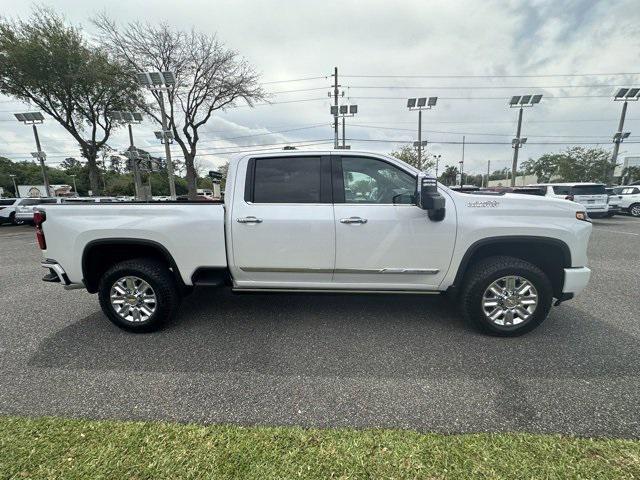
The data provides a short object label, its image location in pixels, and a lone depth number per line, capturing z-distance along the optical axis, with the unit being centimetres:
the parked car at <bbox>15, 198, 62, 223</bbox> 1703
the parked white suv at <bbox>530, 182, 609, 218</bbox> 1302
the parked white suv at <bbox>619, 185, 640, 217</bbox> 1603
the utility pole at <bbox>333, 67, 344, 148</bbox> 2516
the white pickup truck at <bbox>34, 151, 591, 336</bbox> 318
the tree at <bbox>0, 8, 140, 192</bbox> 1680
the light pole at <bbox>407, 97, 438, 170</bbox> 2608
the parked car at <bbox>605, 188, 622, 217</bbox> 1457
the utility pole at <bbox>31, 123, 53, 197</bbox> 2375
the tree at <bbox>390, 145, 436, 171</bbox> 4001
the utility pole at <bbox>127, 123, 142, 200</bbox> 2123
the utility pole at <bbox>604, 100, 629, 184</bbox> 2565
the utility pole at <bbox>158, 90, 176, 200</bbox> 1537
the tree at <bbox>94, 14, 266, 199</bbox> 1962
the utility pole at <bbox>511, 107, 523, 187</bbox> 2520
